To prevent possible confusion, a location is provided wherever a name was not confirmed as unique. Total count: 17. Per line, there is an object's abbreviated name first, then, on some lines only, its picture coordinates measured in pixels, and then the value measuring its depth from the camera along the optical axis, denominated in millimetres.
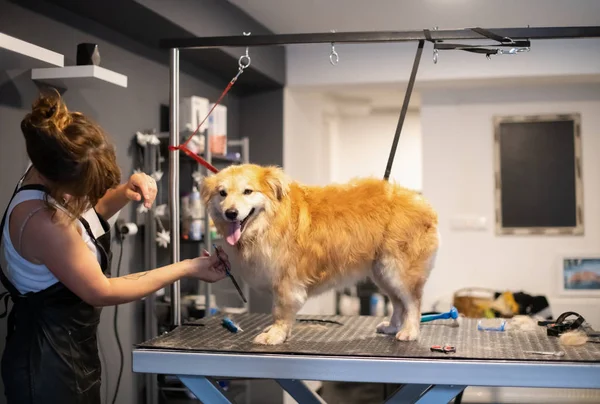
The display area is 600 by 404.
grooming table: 1791
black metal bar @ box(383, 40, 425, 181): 2182
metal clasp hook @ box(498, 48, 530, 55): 2205
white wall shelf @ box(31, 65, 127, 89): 2830
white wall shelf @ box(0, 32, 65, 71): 2328
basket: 4766
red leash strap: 2178
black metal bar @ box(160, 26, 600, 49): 2164
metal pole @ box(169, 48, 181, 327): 2391
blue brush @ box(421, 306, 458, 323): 2416
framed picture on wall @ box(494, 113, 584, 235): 5379
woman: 1706
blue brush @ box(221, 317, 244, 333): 2287
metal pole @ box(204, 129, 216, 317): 3805
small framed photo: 5293
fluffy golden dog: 2061
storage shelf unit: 3723
